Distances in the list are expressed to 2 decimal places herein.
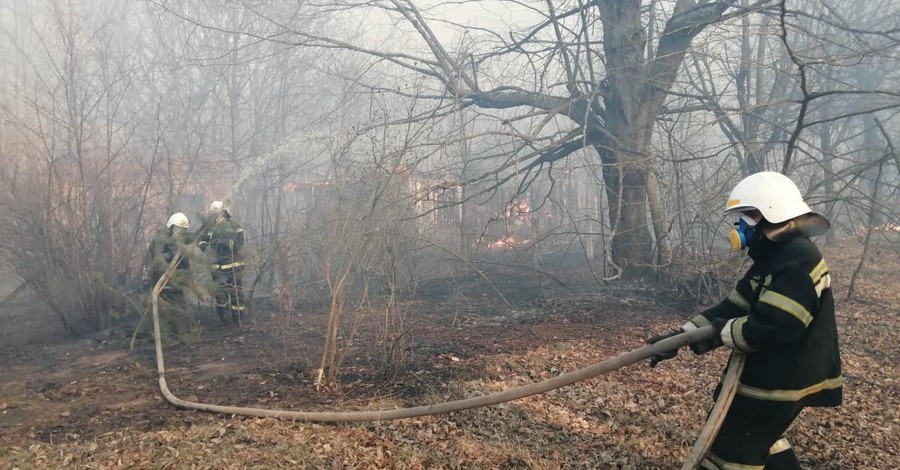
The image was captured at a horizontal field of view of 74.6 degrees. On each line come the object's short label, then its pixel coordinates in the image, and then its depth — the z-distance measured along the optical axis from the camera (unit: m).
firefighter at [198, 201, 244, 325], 8.59
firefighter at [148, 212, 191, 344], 7.83
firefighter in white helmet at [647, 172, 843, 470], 2.60
